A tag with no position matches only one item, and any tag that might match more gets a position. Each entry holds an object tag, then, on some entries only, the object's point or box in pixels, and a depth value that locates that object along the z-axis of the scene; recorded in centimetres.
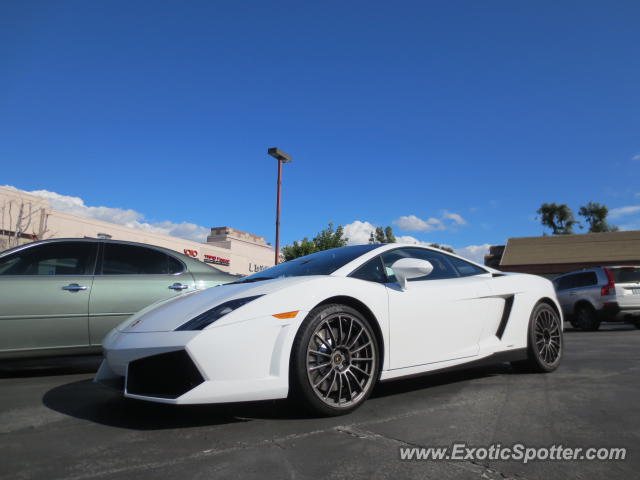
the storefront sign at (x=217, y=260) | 4822
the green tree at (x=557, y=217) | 5859
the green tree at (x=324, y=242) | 2967
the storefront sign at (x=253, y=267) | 5685
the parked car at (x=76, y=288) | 450
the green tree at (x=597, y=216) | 5975
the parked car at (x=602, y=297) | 1127
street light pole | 1645
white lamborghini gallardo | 268
